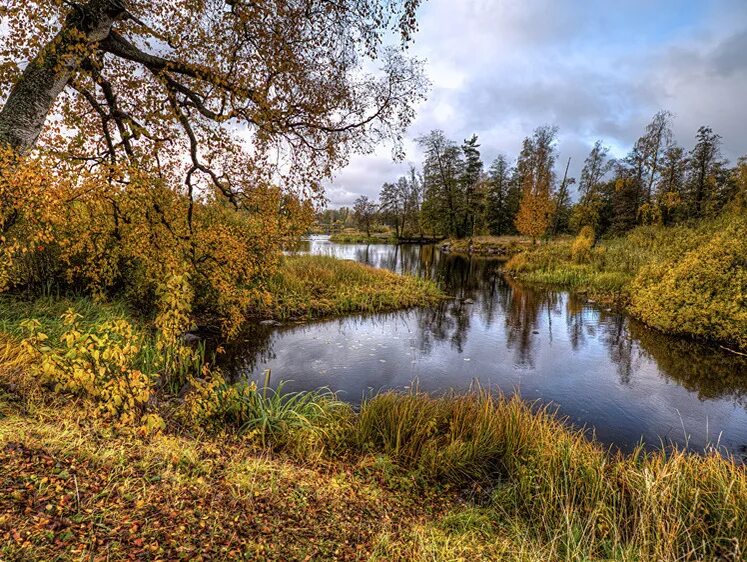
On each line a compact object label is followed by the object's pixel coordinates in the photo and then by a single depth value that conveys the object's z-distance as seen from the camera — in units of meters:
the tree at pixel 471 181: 47.12
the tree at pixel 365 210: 64.68
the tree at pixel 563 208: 38.78
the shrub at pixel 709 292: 10.20
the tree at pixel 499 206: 49.72
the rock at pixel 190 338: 9.45
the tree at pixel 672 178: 33.16
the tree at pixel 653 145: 32.97
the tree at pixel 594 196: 40.99
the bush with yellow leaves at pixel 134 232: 4.38
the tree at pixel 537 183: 32.44
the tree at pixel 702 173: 31.45
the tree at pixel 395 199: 61.28
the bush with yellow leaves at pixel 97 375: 3.43
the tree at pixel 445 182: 49.34
